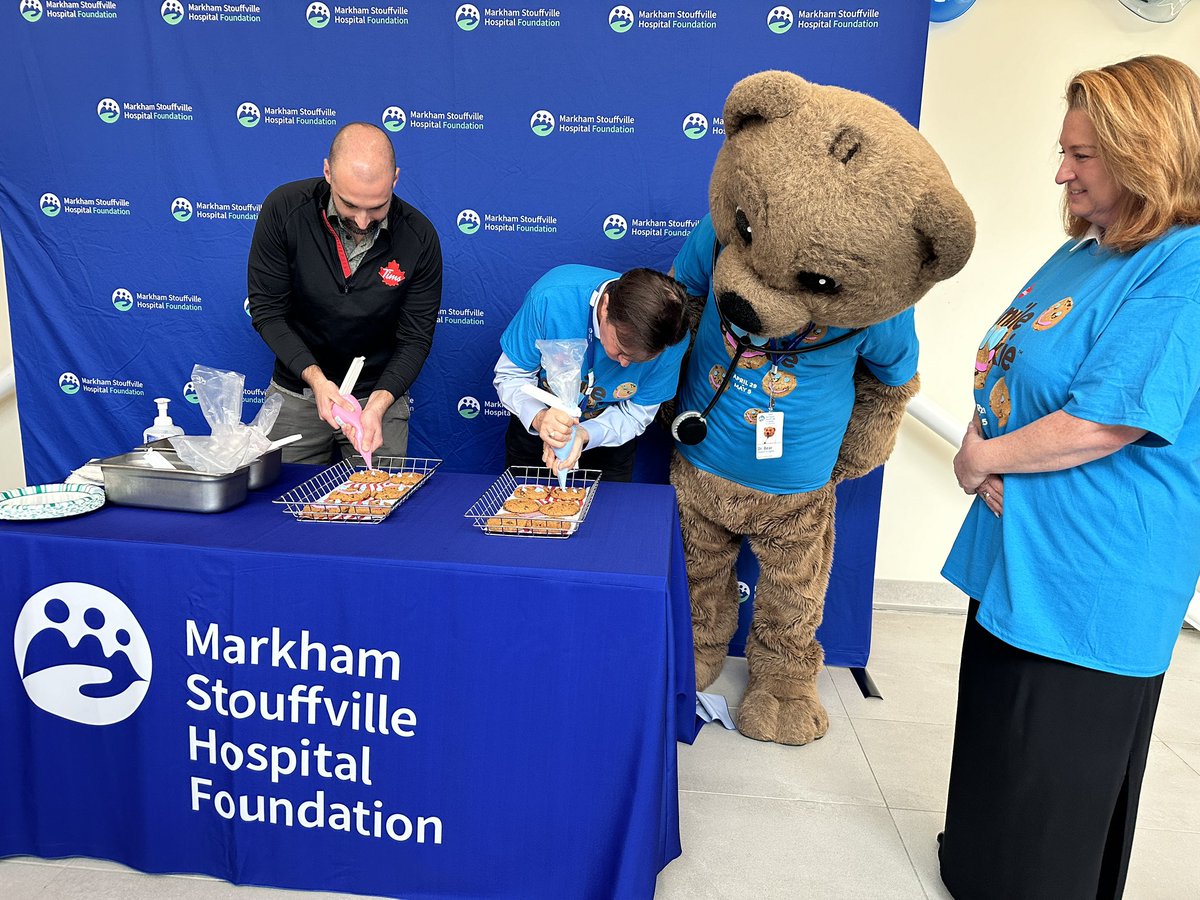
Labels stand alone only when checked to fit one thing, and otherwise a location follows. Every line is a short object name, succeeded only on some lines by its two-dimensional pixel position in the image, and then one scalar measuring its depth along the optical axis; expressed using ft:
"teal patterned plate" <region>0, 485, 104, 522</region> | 5.70
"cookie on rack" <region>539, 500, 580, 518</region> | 6.04
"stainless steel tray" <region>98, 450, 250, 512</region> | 5.99
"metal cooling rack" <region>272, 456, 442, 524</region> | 6.02
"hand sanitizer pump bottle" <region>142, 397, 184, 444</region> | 6.63
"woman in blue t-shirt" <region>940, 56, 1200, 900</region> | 4.41
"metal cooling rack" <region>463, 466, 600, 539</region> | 5.84
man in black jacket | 7.48
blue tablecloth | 5.30
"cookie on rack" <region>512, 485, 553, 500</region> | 6.38
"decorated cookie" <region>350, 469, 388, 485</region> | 6.67
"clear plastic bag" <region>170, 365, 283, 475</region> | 6.11
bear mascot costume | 5.82
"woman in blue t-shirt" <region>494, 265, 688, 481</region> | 6.43
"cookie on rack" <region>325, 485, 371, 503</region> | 6.22
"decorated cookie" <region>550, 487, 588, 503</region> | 6.45
